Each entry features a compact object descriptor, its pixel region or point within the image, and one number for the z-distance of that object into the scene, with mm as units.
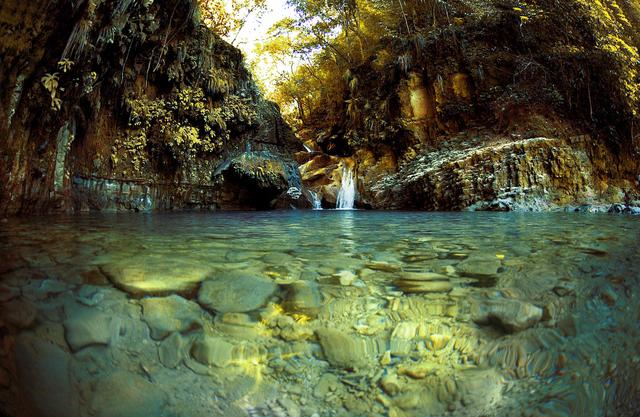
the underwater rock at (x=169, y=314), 1109
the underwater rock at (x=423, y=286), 1424
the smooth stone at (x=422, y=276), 1568
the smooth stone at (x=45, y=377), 855
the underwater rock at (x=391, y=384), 926
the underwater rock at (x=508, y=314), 1189
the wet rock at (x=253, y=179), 8719
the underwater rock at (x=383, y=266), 1754
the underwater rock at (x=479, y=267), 1672
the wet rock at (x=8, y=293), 1278
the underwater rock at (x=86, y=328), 1054
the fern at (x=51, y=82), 4609
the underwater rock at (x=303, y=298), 1262
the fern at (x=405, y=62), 13414
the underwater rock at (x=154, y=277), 1379
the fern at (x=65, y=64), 4674
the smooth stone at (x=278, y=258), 1885
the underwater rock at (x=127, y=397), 850
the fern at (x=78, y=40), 4483
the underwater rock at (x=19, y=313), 1131
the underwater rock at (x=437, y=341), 1087
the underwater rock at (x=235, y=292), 1268
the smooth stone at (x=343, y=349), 1015
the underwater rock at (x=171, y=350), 988
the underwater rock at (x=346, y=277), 1533
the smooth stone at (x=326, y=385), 919
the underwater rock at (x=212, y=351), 993
